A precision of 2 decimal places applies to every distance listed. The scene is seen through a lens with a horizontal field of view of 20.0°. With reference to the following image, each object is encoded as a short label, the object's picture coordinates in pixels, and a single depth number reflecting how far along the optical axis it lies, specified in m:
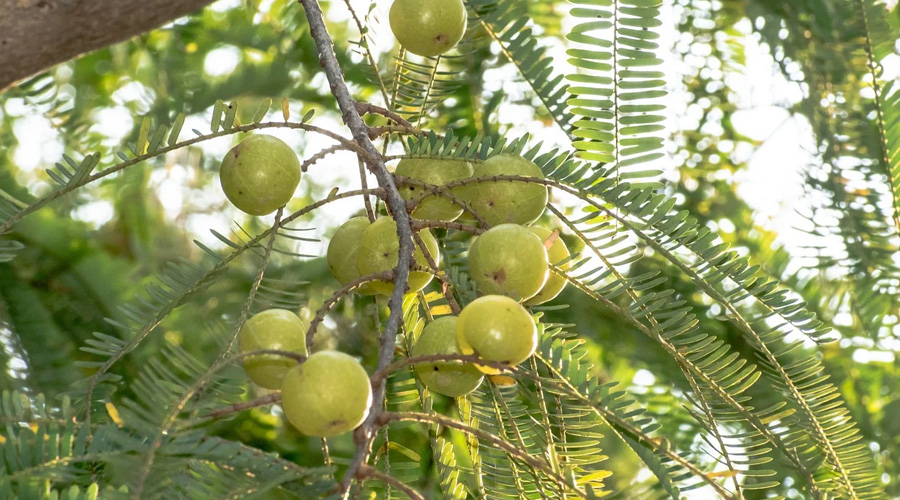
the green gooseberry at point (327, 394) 0.93
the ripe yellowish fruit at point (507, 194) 1.03
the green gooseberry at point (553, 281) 1.05
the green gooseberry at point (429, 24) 1.10
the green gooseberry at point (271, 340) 0.99
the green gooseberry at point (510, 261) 0.99
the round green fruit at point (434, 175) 1.05
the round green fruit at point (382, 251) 1.02
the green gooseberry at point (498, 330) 0.95
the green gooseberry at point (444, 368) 0.99
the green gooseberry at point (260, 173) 1.03
